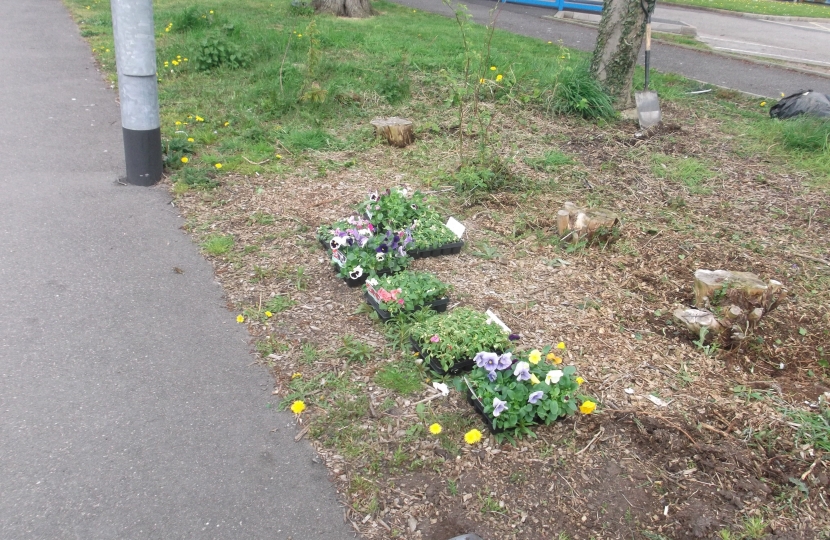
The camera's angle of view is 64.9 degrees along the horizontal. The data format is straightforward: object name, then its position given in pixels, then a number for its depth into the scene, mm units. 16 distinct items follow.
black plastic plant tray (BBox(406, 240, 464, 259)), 4391
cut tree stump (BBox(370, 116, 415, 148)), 6391
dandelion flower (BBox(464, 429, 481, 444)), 2852
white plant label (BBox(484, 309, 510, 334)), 3465
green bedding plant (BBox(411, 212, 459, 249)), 4434
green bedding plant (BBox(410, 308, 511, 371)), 3260
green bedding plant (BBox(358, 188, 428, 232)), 4437
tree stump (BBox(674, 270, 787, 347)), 3613
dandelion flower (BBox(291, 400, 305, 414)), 3055
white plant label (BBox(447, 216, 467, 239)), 4582
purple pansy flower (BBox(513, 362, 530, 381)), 2949
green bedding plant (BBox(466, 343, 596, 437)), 2928
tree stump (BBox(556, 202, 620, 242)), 4566
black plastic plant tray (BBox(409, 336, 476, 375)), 3273
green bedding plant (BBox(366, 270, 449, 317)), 3670
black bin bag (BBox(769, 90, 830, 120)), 7109
